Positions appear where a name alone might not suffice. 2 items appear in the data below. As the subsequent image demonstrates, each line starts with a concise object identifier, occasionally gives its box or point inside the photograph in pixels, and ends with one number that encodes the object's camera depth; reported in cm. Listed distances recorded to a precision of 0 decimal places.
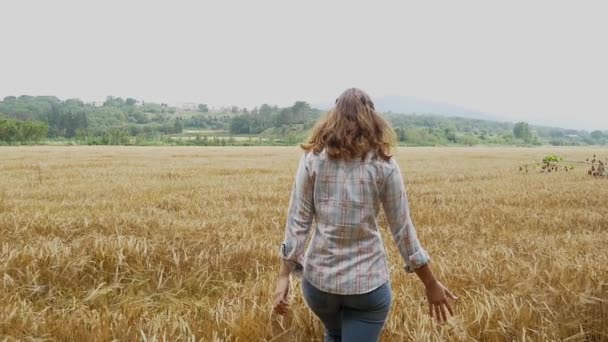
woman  266
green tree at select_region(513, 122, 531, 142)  17500
